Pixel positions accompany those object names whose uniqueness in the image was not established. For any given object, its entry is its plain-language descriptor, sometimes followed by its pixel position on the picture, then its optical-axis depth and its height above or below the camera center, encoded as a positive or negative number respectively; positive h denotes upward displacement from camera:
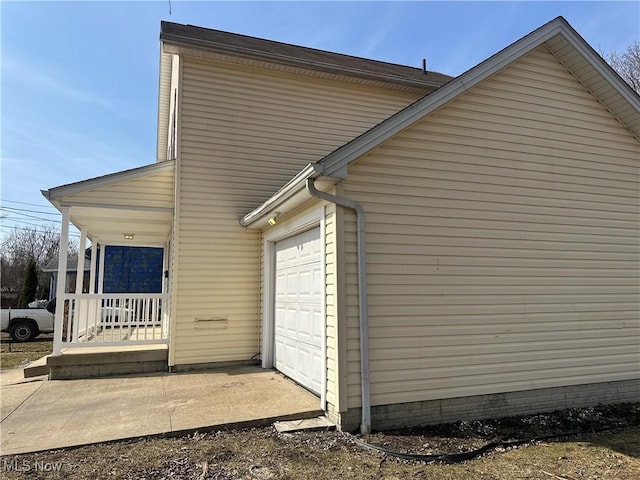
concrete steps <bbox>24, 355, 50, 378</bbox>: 6.66 -1.47
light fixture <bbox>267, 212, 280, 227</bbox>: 6.09 +1.01
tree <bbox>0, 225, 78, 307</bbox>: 33.43 +3.49
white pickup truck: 12.96 -1.29
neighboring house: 11.59 +0.40
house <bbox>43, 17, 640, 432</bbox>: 4.46 +0.63
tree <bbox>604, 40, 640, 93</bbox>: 15.34 +8.69
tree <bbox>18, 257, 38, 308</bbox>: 21.34 -0.22
